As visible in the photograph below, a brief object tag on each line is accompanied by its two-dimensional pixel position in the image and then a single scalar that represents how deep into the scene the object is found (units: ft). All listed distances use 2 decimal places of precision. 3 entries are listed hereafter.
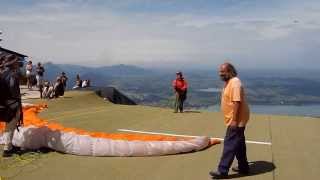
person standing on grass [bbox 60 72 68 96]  90.28
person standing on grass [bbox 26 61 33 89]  109.83
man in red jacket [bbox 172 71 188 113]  67.26
